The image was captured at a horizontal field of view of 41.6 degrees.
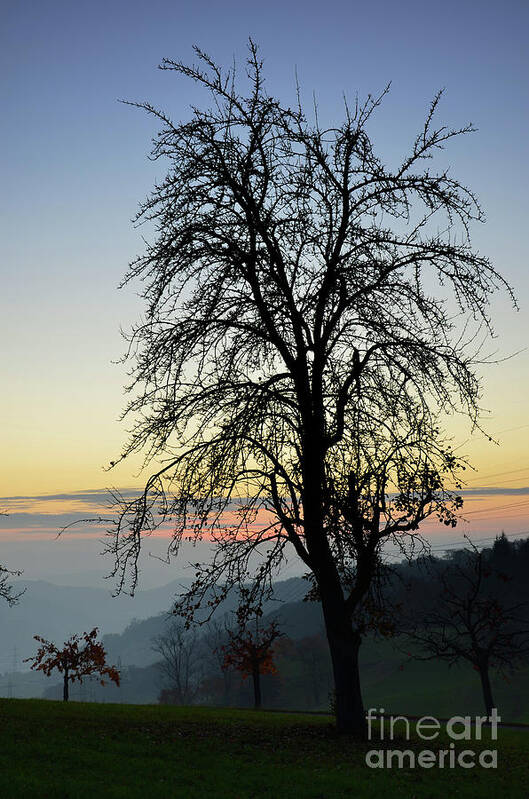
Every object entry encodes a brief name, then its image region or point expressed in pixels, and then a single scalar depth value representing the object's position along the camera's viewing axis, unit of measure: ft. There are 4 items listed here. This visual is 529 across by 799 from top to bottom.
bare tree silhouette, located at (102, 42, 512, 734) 50.44
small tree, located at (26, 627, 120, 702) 133.80
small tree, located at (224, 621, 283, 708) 140.05
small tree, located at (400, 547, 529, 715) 113.70
